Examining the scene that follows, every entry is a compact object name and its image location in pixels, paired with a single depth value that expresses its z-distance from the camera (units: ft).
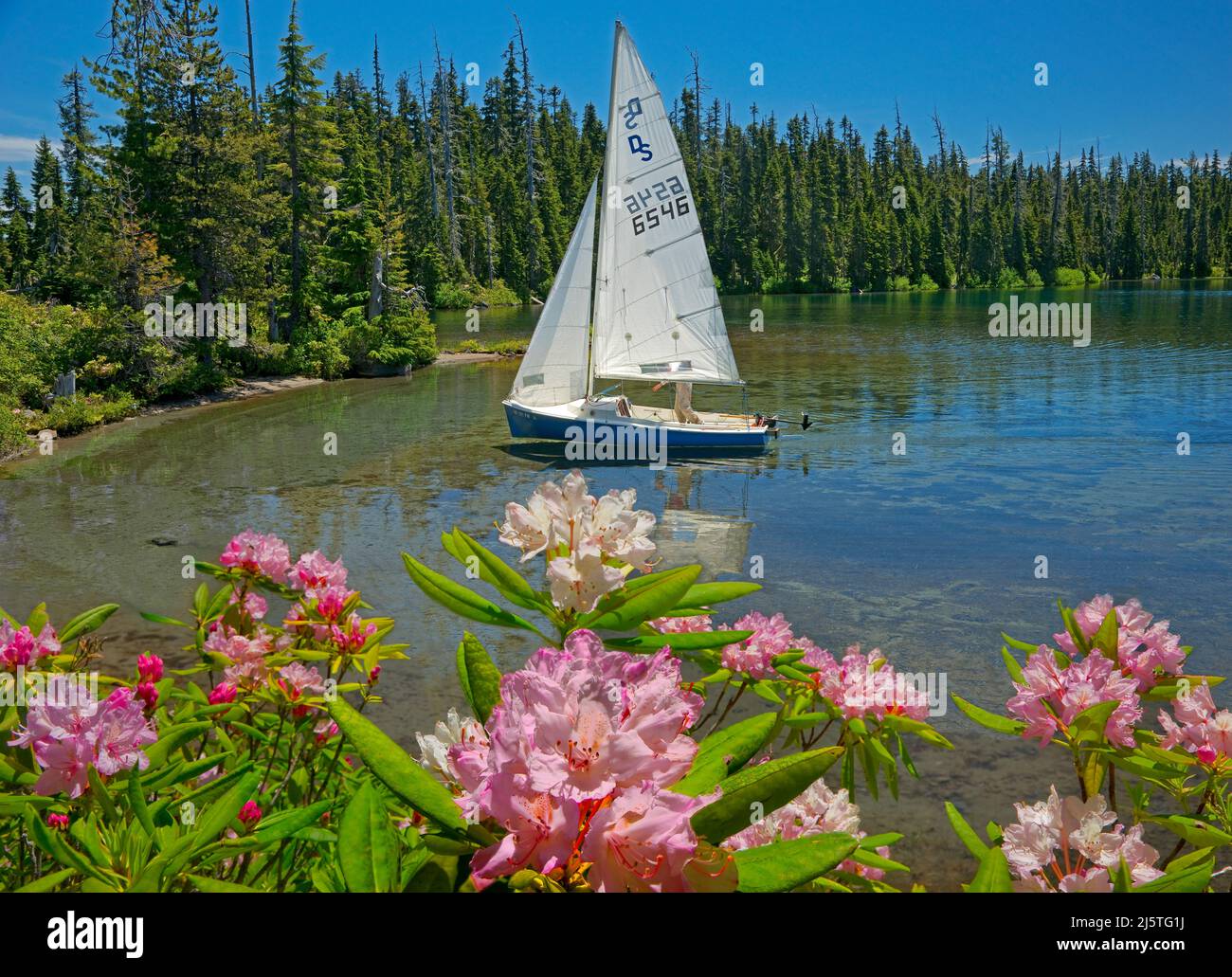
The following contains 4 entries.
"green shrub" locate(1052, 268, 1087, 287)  379.14
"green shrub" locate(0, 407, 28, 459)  67.36
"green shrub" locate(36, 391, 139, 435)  76.02
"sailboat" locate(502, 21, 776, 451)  67.46
